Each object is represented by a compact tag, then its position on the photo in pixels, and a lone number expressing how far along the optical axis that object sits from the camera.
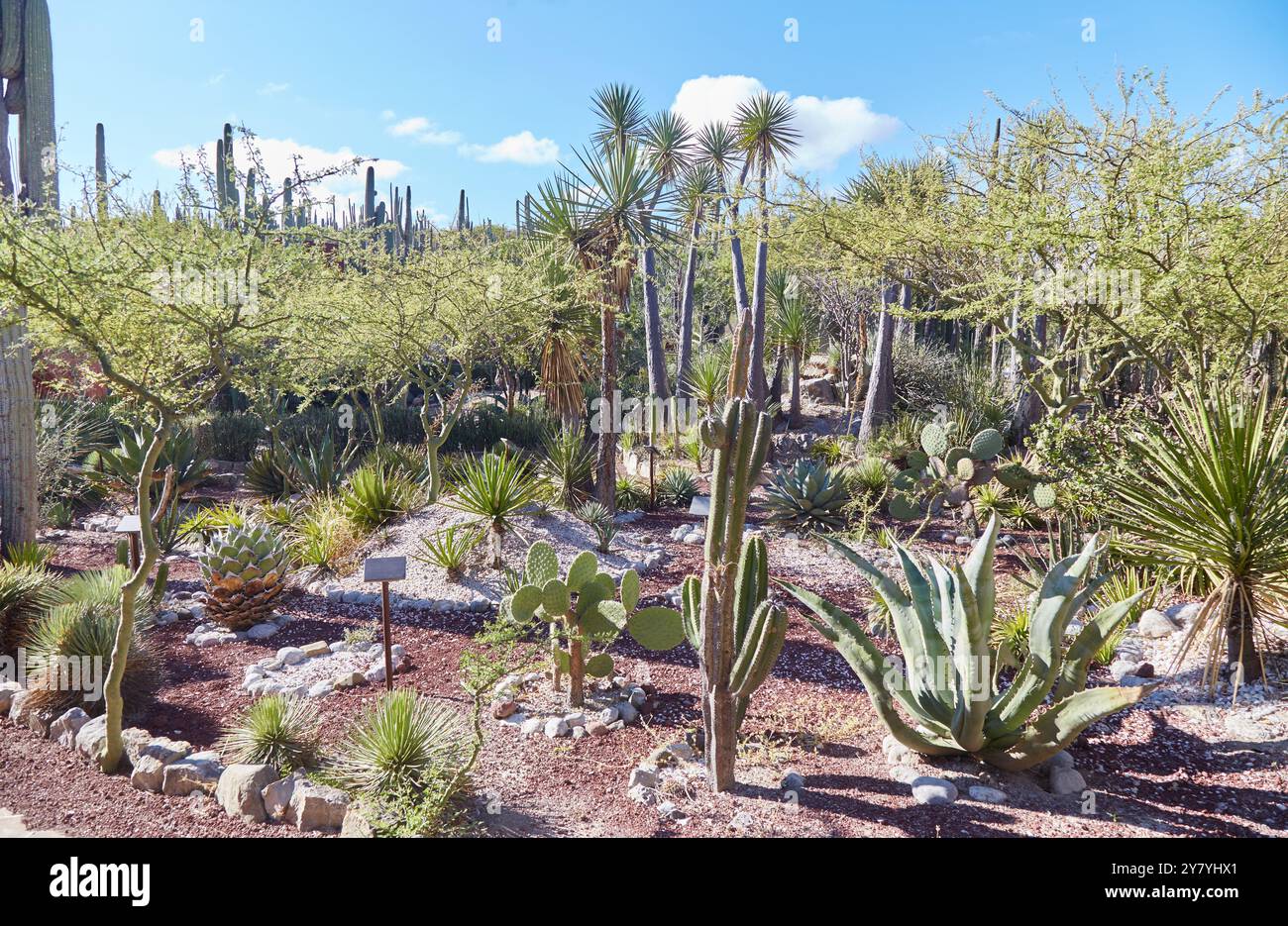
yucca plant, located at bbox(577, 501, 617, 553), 7.84
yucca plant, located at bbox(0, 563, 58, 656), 5.32
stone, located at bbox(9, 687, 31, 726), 4.40
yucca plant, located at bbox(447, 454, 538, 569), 7.32
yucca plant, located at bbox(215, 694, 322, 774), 3.67
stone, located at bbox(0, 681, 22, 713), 4.54
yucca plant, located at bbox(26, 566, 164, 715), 4.41
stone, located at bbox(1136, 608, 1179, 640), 5.35
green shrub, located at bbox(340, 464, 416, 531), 8.01
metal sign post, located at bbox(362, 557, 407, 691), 4.33
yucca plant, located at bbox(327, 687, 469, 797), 3.30
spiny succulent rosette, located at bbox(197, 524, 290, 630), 5.97
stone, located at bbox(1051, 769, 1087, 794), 3.50
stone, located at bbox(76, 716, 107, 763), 3.96
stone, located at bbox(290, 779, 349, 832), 3.26
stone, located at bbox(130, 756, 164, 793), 3.68
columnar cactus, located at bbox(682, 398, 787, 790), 3.13
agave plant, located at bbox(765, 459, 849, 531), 8.71
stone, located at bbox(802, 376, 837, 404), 19.59
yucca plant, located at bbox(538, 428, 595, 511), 9.74
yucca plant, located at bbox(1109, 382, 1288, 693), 4.43
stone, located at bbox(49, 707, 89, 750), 4.13
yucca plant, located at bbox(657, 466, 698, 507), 10.65
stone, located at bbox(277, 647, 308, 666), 5.30
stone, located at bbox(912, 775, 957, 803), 3.35
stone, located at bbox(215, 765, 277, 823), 3.38
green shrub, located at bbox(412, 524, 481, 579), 6.88
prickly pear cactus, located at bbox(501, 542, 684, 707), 4.23
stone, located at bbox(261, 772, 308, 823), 3.36
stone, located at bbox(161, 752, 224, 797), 3.62
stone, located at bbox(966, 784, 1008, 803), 3.37
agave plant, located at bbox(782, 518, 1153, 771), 3.35
